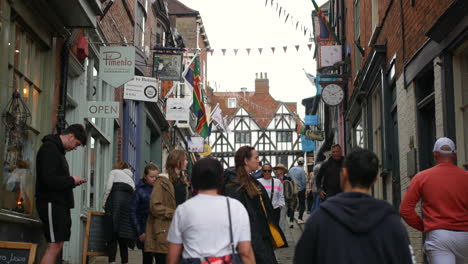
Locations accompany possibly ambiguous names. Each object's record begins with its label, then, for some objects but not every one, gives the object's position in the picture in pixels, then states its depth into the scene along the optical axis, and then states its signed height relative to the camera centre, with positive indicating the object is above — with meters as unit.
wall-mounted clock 21.09 +1.86
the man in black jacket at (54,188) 7.39 -0.26
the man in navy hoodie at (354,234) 3.72 -0.37
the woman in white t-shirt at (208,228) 4.69 -0.43
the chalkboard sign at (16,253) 6.62 -0.81
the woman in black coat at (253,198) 6.67 -0.35
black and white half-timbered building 72.19 +2.47
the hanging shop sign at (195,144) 38.25 +0.87
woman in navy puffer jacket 8.47 -0.56
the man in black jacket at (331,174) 11.54 -0.22
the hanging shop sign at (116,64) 12.97 +1.70
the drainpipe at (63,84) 10.59 +1.12
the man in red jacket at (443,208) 6.04 -0.41
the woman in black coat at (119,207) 10.20 -0.64
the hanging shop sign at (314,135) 36.12 +1.21
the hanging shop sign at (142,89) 16.94 +1.65
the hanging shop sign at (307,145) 51.34 +1.04
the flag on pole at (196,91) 26.19 +2.64
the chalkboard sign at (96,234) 10.14 -1.01
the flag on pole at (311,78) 34.47 +3.82
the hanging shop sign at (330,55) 21.98 +3.12
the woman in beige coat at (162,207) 7.76 -0.48
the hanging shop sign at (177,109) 24.16 +1.70
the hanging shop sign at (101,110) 11.99 +0.84
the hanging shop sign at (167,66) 20.83 +2.68
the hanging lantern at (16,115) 8.16 +0.54
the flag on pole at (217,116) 38.69 +2.35
